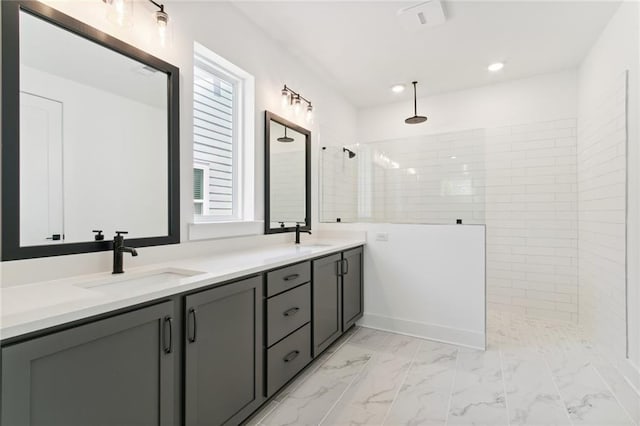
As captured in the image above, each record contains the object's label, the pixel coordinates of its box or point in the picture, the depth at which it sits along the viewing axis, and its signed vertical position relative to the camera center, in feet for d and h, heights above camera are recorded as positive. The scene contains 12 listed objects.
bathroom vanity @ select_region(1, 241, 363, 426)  2.96 -1.64
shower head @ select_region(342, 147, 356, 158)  11.78 +2.27
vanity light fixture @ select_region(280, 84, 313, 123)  9.54 +3.56
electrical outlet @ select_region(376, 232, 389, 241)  10.08 -0.78
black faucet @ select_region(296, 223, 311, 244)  9.85 -0.69
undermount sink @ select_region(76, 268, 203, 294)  4.40 -1.07
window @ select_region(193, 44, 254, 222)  7.18 +1.83
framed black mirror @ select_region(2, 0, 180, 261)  4.20 +1.17
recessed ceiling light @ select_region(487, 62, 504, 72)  10.47 +4.94
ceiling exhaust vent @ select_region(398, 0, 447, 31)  7.51 +4.93
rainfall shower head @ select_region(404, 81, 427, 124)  12.38 +3.82
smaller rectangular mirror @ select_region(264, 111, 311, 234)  8.93 +1.14
